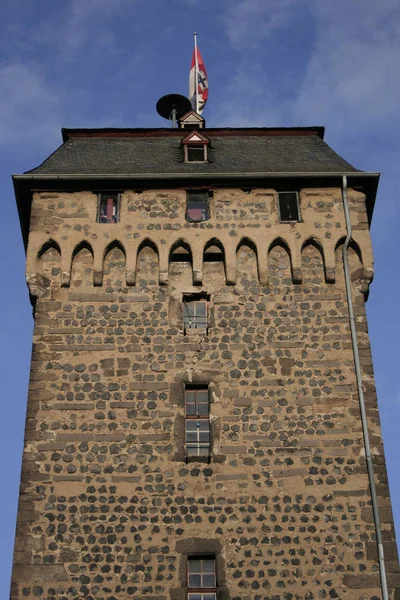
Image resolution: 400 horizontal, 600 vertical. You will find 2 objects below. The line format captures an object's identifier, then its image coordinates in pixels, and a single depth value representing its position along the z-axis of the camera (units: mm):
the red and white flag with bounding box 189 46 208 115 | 24609
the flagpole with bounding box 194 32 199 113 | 24562
